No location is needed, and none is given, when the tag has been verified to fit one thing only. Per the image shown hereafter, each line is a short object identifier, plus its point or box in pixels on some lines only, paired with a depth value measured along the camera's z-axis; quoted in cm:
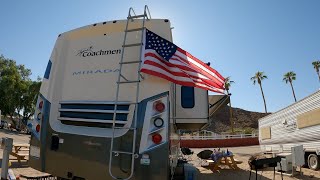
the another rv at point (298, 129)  920
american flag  331
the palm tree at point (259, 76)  4032
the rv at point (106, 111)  306
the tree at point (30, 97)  3383
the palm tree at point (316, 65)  4100
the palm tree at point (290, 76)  4240
